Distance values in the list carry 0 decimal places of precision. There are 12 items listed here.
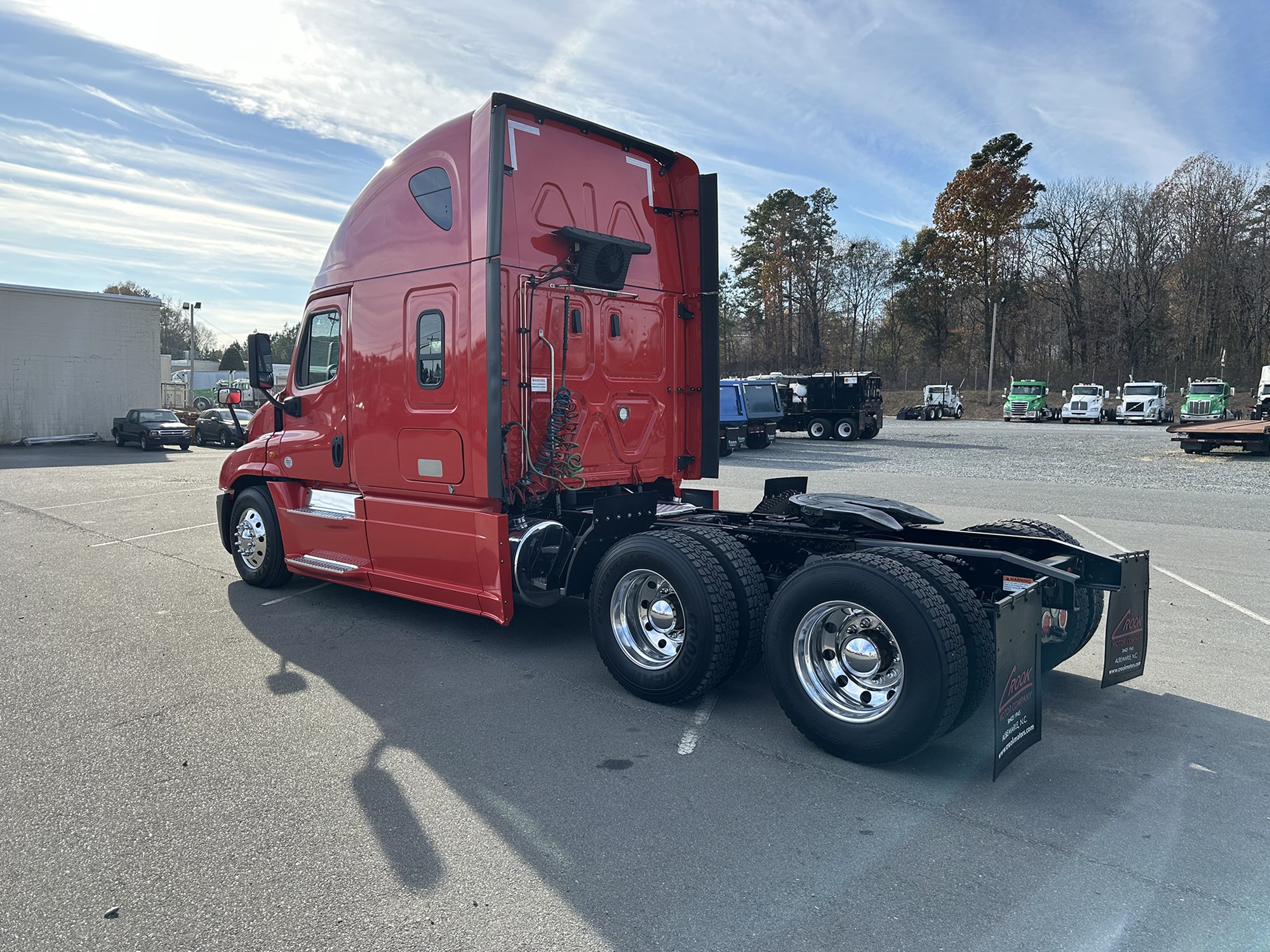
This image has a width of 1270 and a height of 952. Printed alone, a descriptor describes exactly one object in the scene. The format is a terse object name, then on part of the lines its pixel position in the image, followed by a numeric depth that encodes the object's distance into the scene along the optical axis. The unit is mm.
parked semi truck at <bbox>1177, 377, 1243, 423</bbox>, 38406
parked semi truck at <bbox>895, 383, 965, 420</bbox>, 50219
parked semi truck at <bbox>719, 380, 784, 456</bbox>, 26062
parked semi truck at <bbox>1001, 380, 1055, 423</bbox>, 47938
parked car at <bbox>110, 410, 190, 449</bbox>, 28422
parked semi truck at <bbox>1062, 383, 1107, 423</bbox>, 44125
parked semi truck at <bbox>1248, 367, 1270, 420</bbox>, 34594
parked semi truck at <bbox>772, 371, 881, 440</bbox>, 31906
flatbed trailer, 20641
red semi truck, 3977
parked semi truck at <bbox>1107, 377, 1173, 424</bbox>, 41781
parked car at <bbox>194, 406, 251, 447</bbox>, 30156
